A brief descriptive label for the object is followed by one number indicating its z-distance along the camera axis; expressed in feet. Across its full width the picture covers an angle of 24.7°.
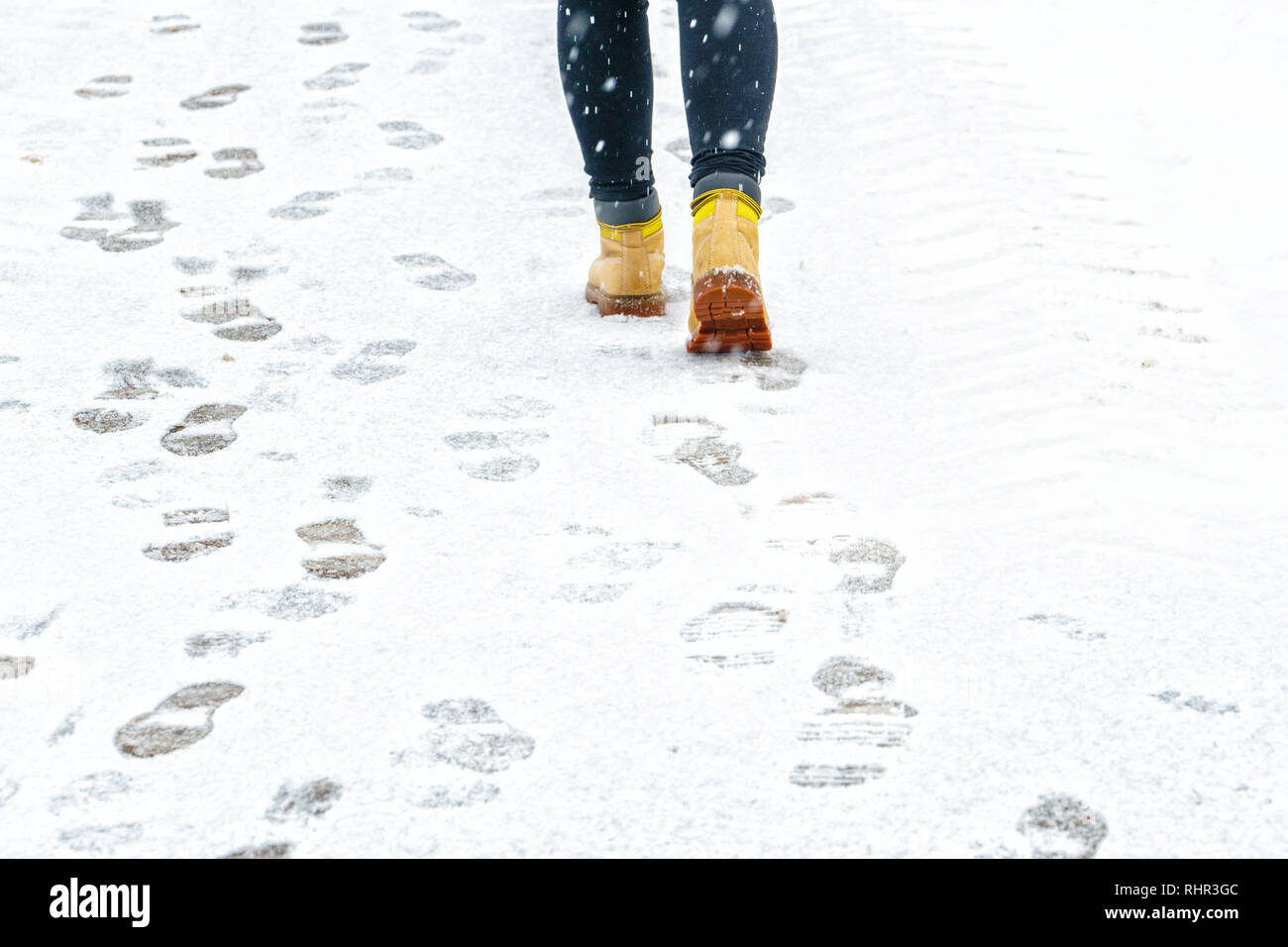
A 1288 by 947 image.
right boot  11.14
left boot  11.63
